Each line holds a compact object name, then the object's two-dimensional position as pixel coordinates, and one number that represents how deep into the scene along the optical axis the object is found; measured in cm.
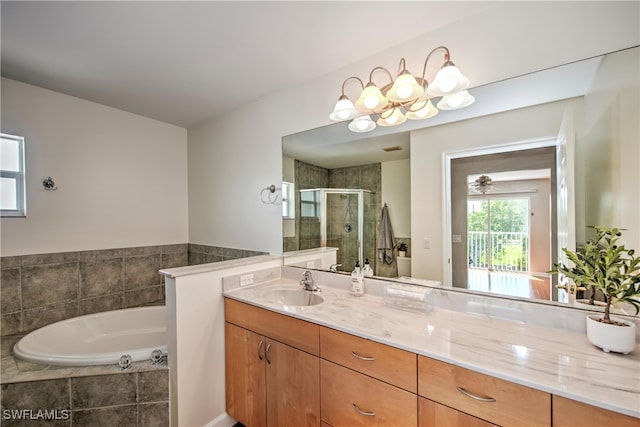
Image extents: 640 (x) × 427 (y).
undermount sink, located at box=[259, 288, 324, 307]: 180
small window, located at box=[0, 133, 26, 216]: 202
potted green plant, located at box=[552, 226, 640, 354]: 93
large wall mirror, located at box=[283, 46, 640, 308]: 111
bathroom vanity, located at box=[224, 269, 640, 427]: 80
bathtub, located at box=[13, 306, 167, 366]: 157
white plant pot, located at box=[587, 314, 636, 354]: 92
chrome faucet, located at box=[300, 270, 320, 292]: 183
